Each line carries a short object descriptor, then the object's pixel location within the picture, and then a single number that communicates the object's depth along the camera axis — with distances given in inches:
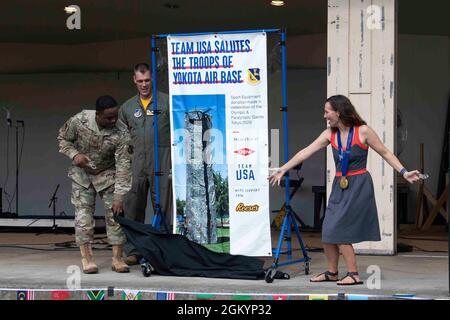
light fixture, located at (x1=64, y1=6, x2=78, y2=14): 473.7
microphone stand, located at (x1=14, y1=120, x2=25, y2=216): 587.8
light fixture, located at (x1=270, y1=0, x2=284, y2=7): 454.4
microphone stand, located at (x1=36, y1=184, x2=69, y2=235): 479.2
